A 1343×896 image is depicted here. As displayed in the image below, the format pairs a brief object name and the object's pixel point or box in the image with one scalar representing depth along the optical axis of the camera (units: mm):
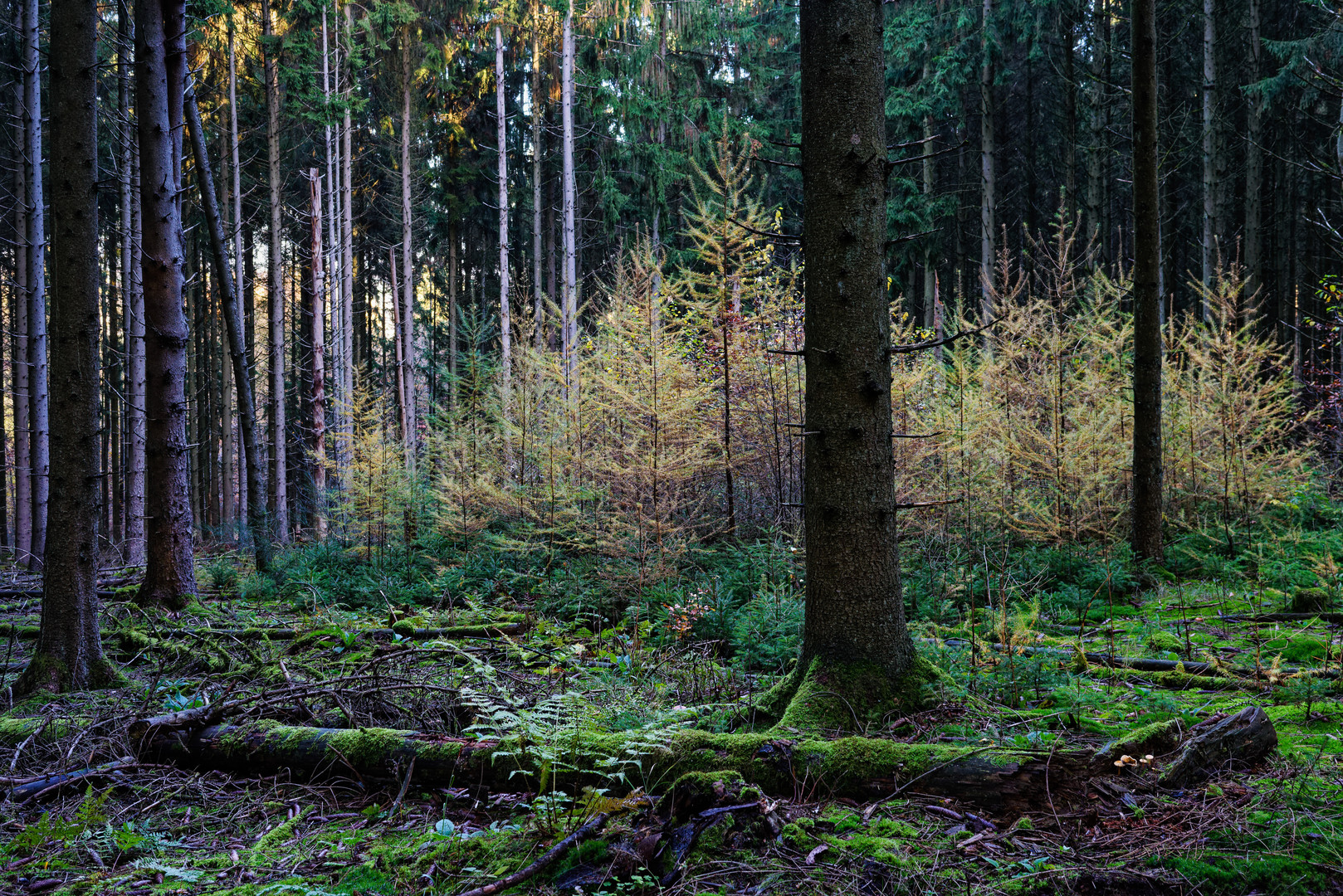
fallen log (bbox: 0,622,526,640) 6090
